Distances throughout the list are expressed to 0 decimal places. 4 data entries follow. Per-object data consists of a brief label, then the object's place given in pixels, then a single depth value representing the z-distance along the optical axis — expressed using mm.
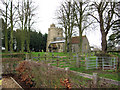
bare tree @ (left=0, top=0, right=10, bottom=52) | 19281
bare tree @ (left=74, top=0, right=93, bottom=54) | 18280
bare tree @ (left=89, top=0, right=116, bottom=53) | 12586
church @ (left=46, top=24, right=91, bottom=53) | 43191
